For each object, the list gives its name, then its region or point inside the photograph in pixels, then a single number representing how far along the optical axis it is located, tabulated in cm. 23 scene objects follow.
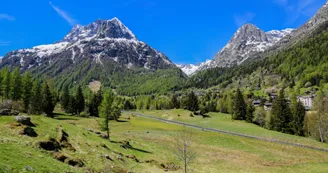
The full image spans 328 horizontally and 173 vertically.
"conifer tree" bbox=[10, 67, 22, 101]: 8944
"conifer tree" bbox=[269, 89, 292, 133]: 10238
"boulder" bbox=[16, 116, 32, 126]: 3742
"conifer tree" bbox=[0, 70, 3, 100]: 8864
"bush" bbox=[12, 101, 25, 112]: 8135
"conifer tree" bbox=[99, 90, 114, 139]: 6305
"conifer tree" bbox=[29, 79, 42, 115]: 9212
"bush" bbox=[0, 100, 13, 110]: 5748
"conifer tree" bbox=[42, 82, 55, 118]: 10144
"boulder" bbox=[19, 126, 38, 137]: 3278
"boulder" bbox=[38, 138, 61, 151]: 3033
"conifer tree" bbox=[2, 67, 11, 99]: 8812
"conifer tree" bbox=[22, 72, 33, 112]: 9378
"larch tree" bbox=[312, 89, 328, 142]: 8506
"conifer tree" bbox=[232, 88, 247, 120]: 13288
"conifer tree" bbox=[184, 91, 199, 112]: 16978
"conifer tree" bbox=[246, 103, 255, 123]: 12489
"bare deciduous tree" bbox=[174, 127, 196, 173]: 5362
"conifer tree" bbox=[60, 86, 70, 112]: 13362
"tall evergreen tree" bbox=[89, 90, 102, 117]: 14038
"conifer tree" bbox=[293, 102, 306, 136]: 9919
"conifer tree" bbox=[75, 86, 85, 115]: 13050
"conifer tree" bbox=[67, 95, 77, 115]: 12794
